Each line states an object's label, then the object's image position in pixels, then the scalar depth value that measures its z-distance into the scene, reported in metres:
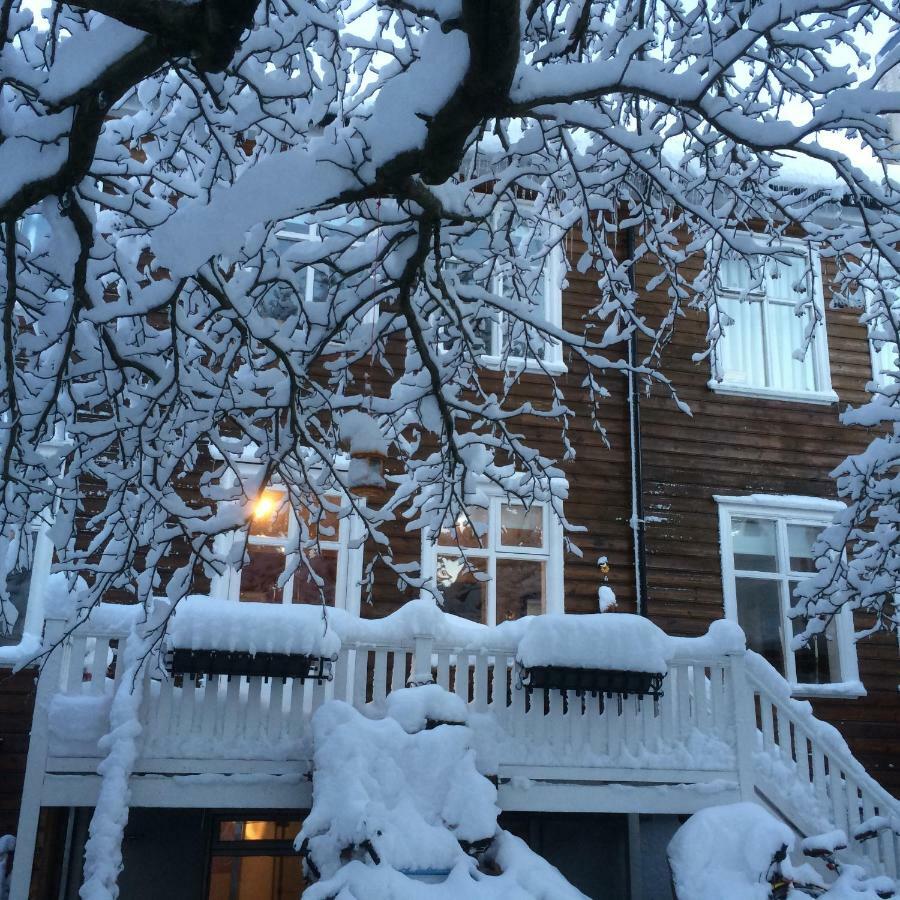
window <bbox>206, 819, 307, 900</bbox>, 7.10
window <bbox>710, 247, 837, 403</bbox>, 11.11
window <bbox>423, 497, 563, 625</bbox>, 9.62
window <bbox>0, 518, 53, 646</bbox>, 8.35
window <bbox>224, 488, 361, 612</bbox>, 9.02
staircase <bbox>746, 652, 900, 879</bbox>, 6.96
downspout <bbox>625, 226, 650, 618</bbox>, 9.85
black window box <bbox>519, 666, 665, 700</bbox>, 6.54
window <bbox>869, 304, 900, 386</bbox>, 11.30
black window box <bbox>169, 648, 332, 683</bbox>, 6.04
